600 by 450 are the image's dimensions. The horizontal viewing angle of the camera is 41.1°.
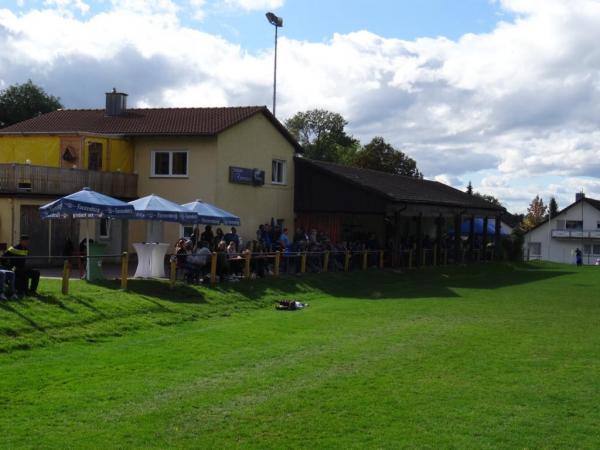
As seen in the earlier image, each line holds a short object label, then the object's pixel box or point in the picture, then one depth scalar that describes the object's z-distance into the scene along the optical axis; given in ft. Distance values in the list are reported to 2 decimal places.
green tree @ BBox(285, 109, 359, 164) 290.35
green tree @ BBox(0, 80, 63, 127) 208.85
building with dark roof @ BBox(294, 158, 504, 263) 113.50
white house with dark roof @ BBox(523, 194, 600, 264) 273.33
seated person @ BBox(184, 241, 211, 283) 72.23
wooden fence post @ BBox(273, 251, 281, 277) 82.33
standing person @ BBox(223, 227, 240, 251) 84.99
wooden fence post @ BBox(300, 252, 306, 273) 88.77
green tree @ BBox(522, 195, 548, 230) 390.62
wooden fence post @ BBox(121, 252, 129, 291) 63.98
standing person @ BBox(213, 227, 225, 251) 82.67
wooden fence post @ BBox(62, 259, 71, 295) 56.03
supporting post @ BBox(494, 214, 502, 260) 157.28
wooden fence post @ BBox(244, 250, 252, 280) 78.43
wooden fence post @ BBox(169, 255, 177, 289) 67.36
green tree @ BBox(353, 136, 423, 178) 242.37
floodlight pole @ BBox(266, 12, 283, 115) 143.33
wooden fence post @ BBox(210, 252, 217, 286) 72.95
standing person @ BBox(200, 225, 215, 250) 82.63
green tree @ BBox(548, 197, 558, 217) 371.97
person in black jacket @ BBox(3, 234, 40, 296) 54.24
